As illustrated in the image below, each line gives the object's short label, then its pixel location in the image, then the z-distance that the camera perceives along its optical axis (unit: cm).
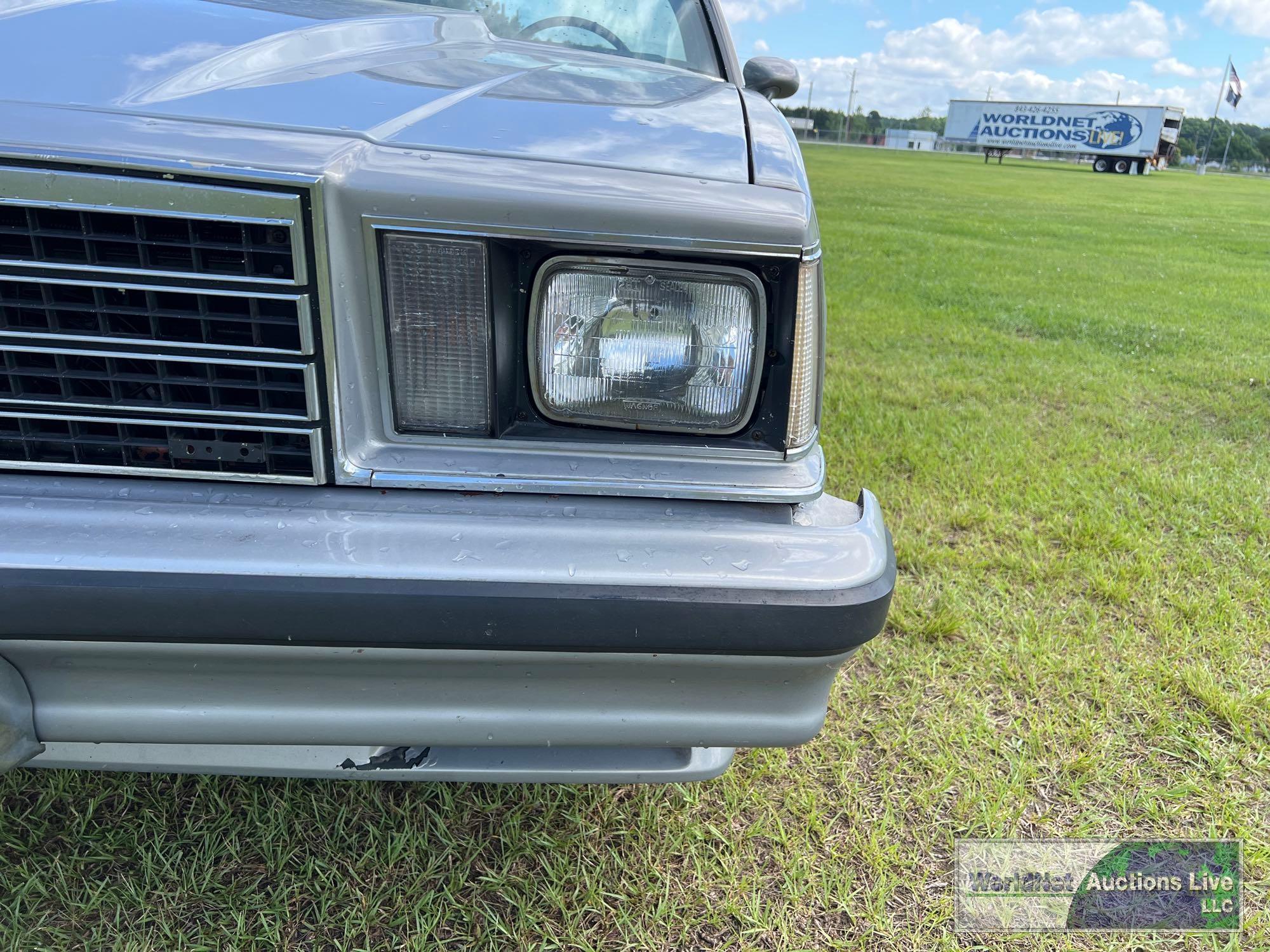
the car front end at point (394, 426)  103
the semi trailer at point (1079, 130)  3931
